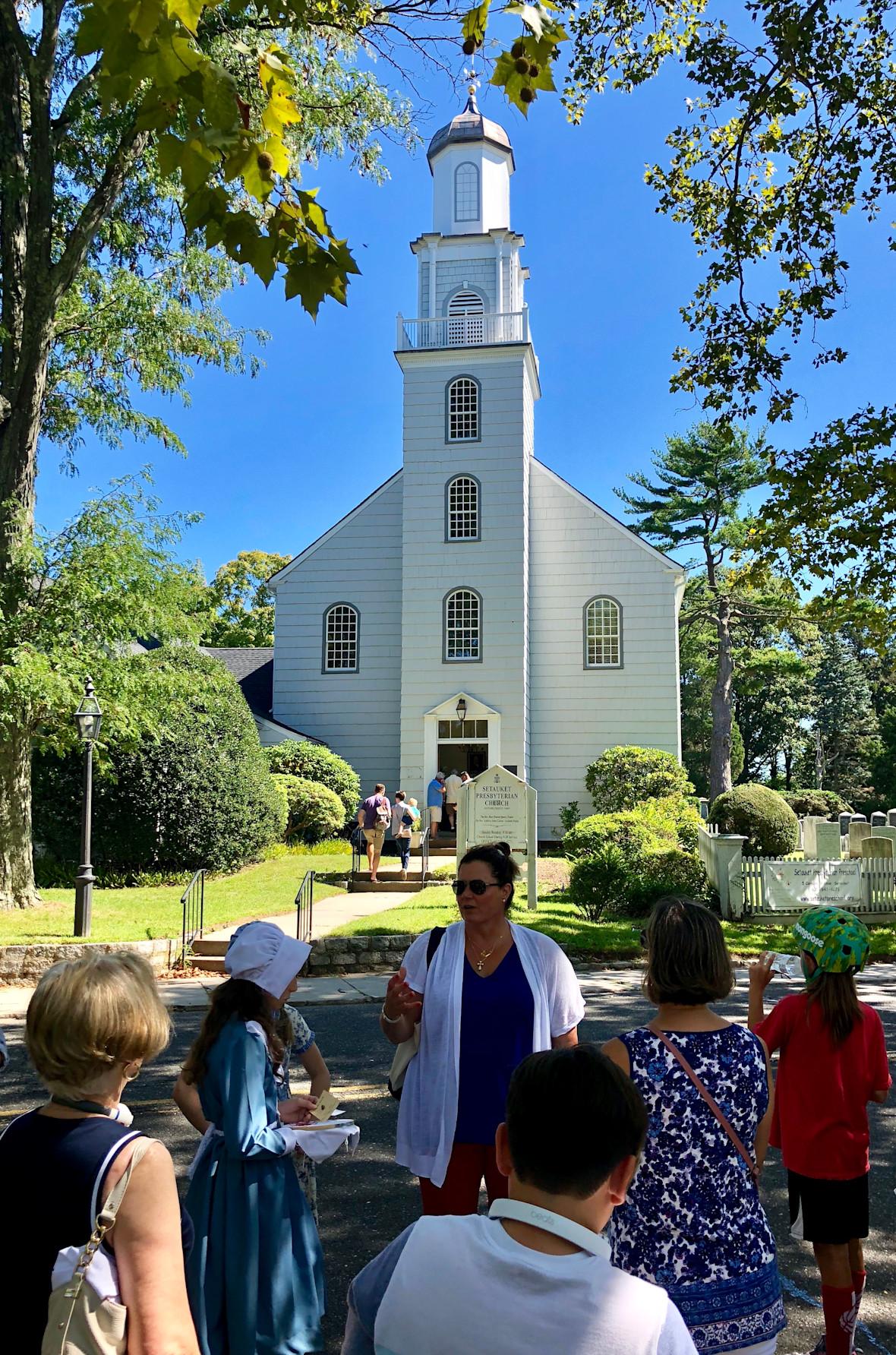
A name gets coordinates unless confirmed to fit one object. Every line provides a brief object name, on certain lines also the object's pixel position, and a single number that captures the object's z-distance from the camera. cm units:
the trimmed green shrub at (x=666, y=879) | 1636
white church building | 2630
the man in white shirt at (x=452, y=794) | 2445
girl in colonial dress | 285
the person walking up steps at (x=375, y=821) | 1830
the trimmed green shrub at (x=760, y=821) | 2467
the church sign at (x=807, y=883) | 1617
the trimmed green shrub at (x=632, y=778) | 2436
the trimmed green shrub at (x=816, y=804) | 3997
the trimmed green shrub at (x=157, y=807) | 1855
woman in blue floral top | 254
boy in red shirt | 360
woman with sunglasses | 347
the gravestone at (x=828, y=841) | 1964
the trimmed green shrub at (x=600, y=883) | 1664
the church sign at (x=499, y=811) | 1560
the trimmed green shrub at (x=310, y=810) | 2350
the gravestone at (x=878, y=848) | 1884
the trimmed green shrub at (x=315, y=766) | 2477
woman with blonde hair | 192
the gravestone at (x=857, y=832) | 2131
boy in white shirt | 156
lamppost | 1237
